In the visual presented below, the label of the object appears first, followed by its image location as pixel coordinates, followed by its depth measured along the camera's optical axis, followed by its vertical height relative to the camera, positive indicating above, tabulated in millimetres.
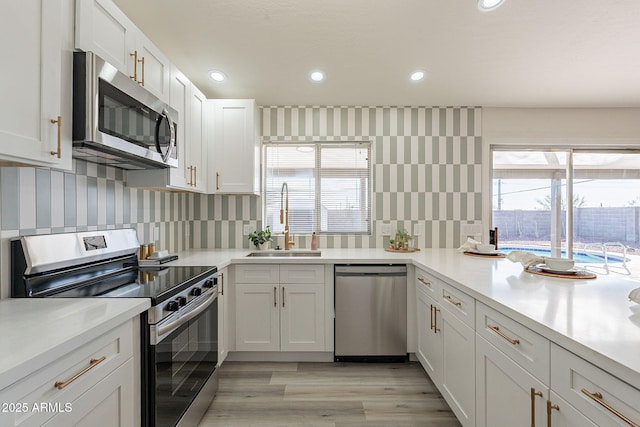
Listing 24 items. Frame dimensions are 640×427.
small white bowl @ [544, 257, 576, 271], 1766 -277
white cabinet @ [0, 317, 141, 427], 775 -508
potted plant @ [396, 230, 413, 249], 3100 -248
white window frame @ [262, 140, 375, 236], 3352 +364
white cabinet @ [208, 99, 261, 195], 2959 +637
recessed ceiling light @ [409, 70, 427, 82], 2771 +1231
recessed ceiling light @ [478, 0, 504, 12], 2039 +1367
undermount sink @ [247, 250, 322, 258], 3057 -380
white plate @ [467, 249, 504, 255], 2709 -329
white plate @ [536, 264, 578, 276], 1747 -316
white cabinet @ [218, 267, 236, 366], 2367 -794
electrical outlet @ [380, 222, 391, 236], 3324 -155
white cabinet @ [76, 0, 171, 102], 1370 +869
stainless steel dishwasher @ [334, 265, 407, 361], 2643 -809
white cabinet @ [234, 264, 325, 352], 2660 -798
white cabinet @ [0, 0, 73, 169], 1031 +467
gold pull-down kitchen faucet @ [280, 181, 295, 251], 3164 -20
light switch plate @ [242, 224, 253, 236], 3318 -157
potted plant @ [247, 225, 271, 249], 3113 -236
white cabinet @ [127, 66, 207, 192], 2129 +542
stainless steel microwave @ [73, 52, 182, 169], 1316 +459
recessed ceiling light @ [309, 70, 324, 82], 2788 +1233
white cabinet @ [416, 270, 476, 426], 1626 -805
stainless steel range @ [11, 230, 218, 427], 1336 -381
